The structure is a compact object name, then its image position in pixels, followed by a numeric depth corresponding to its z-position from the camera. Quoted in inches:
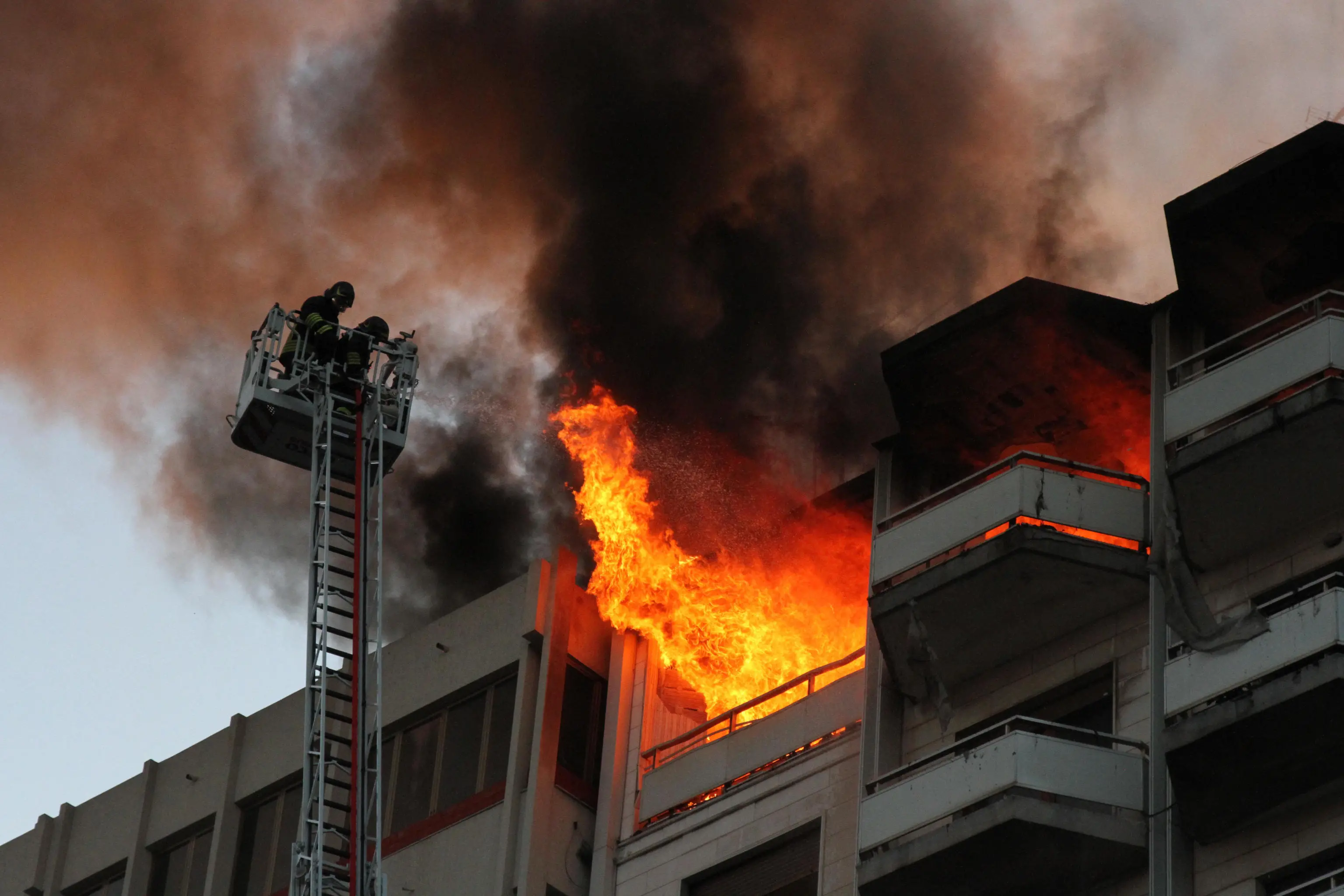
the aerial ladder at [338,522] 1096.2
